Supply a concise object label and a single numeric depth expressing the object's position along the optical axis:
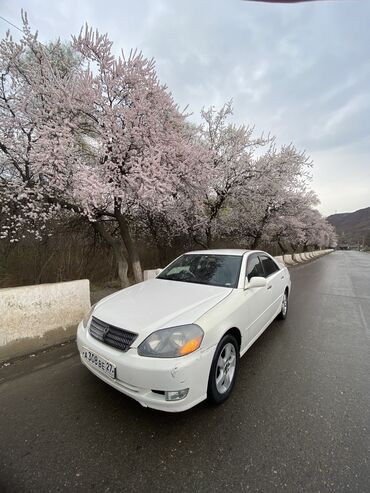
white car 2.07
